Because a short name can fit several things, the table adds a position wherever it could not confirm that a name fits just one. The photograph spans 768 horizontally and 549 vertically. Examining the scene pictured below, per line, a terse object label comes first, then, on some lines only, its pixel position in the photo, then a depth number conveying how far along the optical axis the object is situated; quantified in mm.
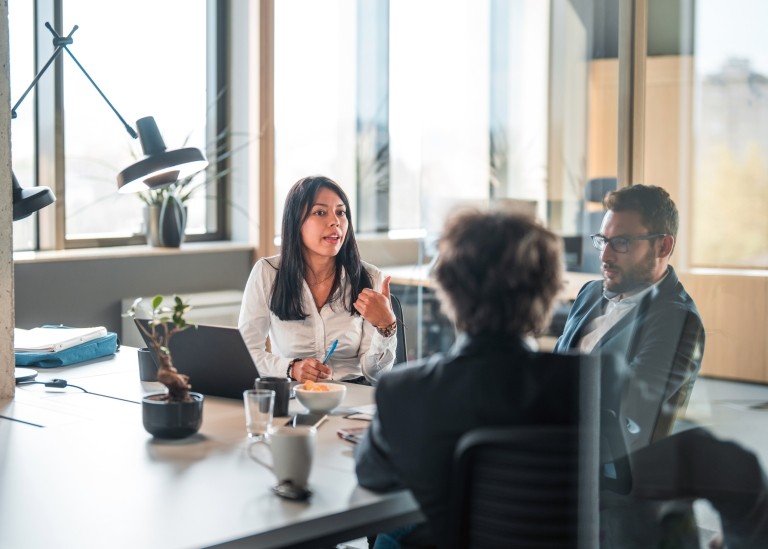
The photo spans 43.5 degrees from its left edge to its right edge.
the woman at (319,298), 2787
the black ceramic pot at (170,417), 1903
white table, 1399
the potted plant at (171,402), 1899
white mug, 1552
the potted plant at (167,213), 4695
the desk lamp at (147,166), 2674
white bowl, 2096
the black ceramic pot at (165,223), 4703
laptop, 2189
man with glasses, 1590
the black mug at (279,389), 2090
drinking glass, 1897
